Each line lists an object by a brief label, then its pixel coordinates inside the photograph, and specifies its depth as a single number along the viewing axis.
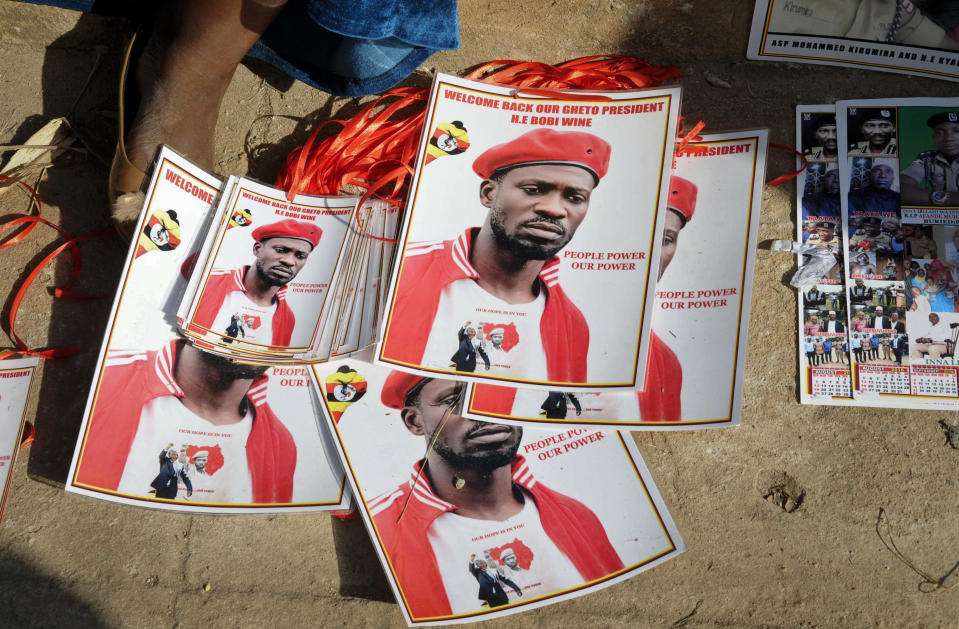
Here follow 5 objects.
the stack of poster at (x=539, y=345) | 1.08
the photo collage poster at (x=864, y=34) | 1.18
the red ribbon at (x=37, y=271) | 1.22
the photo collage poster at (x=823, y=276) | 1.16
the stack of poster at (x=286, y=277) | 1.11
